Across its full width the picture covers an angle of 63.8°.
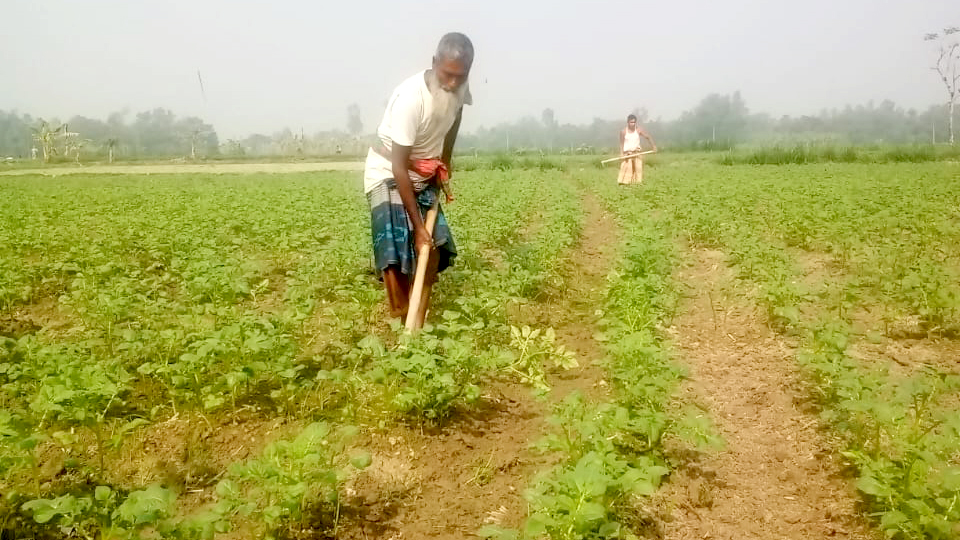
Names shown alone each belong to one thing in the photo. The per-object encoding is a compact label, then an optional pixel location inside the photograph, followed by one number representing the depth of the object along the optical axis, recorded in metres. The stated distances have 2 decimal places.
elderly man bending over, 4.33
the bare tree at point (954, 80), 42.52
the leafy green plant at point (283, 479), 2.33
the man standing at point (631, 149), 16.09
